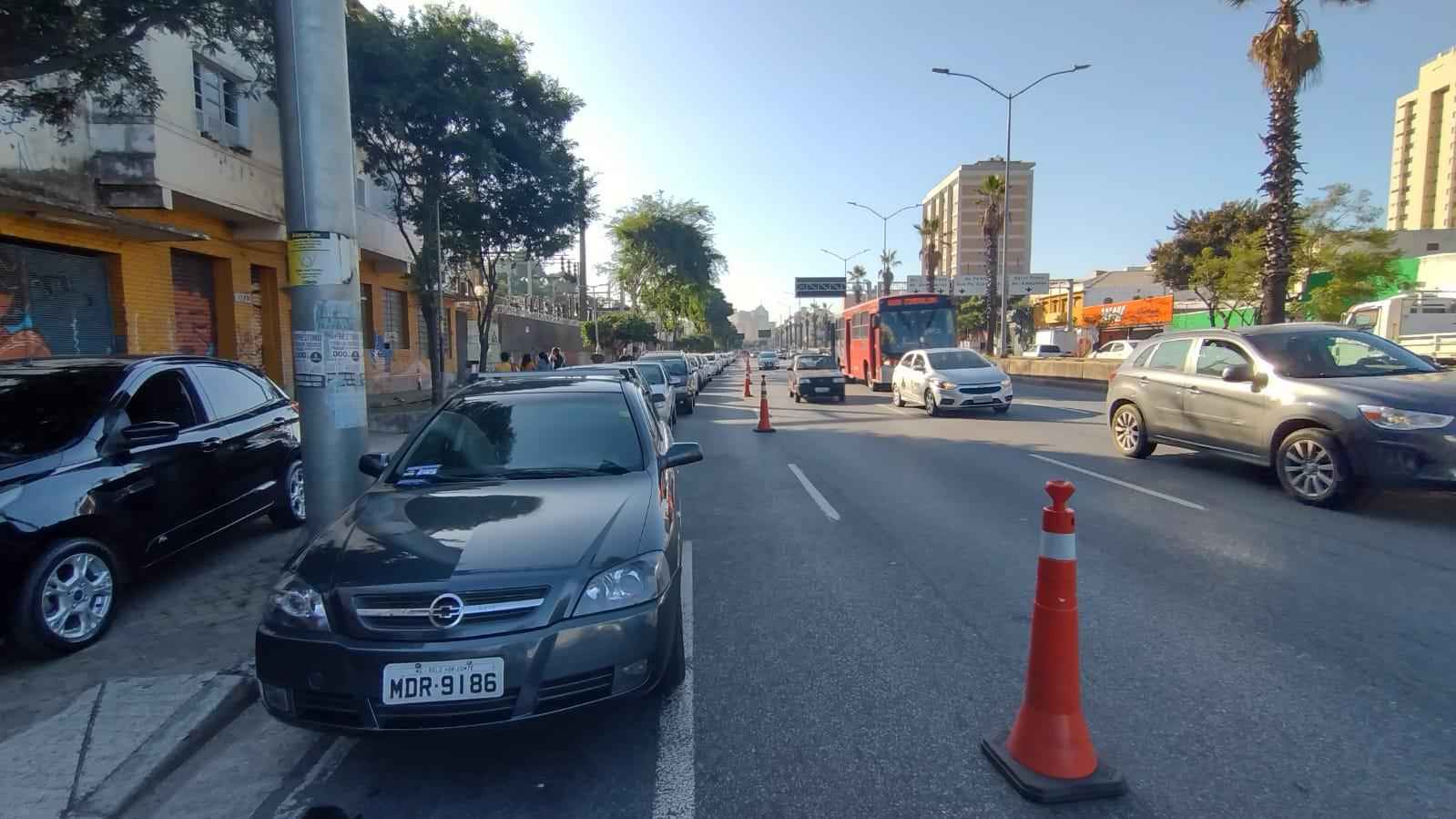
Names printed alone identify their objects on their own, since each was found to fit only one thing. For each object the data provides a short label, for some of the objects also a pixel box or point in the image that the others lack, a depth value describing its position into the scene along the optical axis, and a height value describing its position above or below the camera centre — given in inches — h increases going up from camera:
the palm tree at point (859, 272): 3940.5 +404.6
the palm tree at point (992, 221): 1577.3 +263.8
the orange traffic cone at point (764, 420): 592.8 -52.8
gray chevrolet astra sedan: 114.2 -39.9
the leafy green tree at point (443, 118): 644.7 +206.3
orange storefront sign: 1985.7 +94.2
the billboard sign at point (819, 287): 2583.7 +209.1
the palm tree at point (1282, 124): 691.4 +201.1
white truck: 1022.4 +37.2
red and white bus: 960.9 +27.9
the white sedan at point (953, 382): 647.8 -28.2
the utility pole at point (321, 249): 216.7 +29.2
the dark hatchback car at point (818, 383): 875.4 -36.7
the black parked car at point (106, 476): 167.6 -30.4
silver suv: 259.4 -22.9
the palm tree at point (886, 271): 2741.4 +290.1
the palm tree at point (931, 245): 2091.5 +282.5
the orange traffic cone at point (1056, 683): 115.8 -50.2
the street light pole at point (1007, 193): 1055.6 +234.1
